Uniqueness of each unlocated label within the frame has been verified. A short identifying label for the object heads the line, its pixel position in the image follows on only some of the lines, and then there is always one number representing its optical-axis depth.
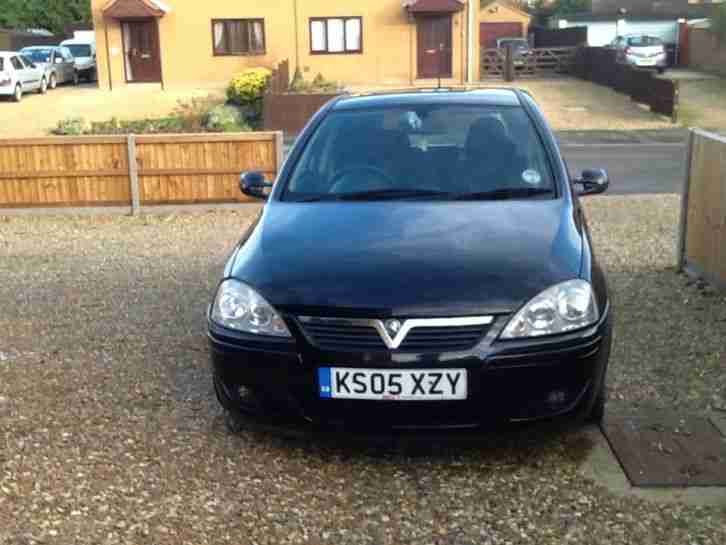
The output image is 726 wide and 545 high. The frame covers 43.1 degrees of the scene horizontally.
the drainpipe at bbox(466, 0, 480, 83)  34.25
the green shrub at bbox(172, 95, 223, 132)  21.97
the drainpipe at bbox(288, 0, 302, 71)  33.72
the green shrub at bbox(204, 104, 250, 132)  21.31
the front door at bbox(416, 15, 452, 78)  34.03
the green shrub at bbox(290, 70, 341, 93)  27.83
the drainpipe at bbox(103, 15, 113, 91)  33.94
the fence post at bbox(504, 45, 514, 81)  35.25
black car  3.84
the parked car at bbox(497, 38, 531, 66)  38.50
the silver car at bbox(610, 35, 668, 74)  40.25
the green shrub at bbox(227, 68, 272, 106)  25.48
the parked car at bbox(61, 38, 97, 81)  39.78
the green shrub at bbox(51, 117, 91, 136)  20.90
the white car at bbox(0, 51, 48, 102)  29.73
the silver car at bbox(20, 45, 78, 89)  34.78
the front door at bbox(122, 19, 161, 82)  34.12
